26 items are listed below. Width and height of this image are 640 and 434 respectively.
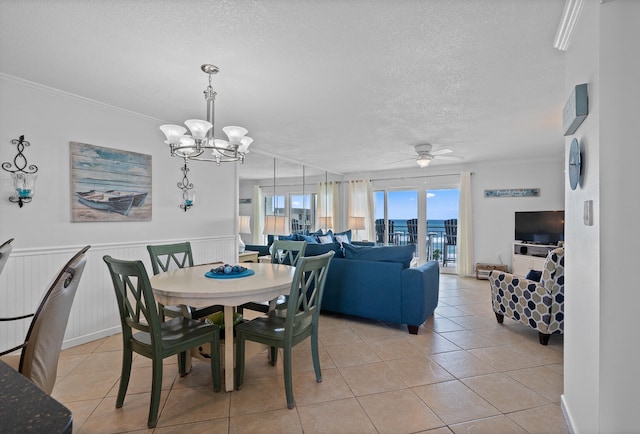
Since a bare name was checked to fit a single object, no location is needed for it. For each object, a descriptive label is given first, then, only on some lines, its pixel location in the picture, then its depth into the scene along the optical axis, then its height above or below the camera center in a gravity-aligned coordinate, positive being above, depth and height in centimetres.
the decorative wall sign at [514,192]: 588 +47
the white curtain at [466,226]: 629 -21
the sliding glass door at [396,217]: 714 -2
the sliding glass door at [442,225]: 672 -20
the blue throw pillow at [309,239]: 483 -36
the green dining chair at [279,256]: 276 -45
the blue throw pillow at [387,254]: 339 -42
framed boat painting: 296 +34
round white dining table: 189 -46
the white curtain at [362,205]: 743 +28
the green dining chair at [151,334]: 176 -76
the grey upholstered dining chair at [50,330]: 115 -44
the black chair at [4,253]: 184 -22
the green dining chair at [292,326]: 197 -77
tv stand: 520 -71
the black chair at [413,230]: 709 -32
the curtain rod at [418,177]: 656 +90
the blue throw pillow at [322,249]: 370 -40
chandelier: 219 +60
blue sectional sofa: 326 -78
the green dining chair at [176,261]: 251 -46
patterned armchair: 289 -83
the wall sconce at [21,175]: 254 +36
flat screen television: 534 -19
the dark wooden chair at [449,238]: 673 -49
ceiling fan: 465 +101
